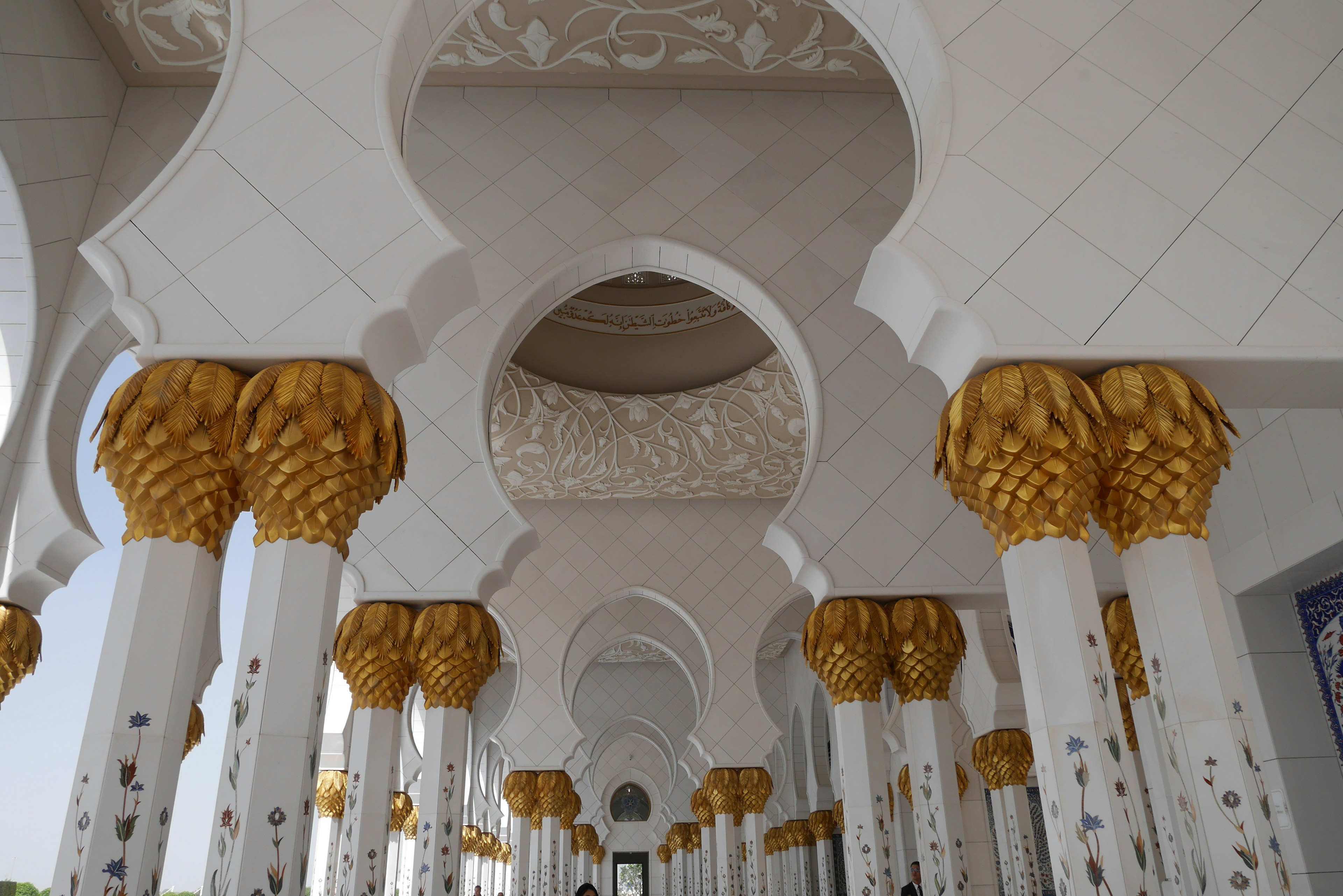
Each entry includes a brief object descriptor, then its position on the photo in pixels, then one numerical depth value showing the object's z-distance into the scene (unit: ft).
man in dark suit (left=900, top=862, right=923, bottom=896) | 16.89
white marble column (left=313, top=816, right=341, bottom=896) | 32.76
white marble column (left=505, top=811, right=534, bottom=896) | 28.37
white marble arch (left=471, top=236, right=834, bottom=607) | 16.69
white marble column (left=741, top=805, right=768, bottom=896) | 29.48
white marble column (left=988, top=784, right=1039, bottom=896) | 24.08
